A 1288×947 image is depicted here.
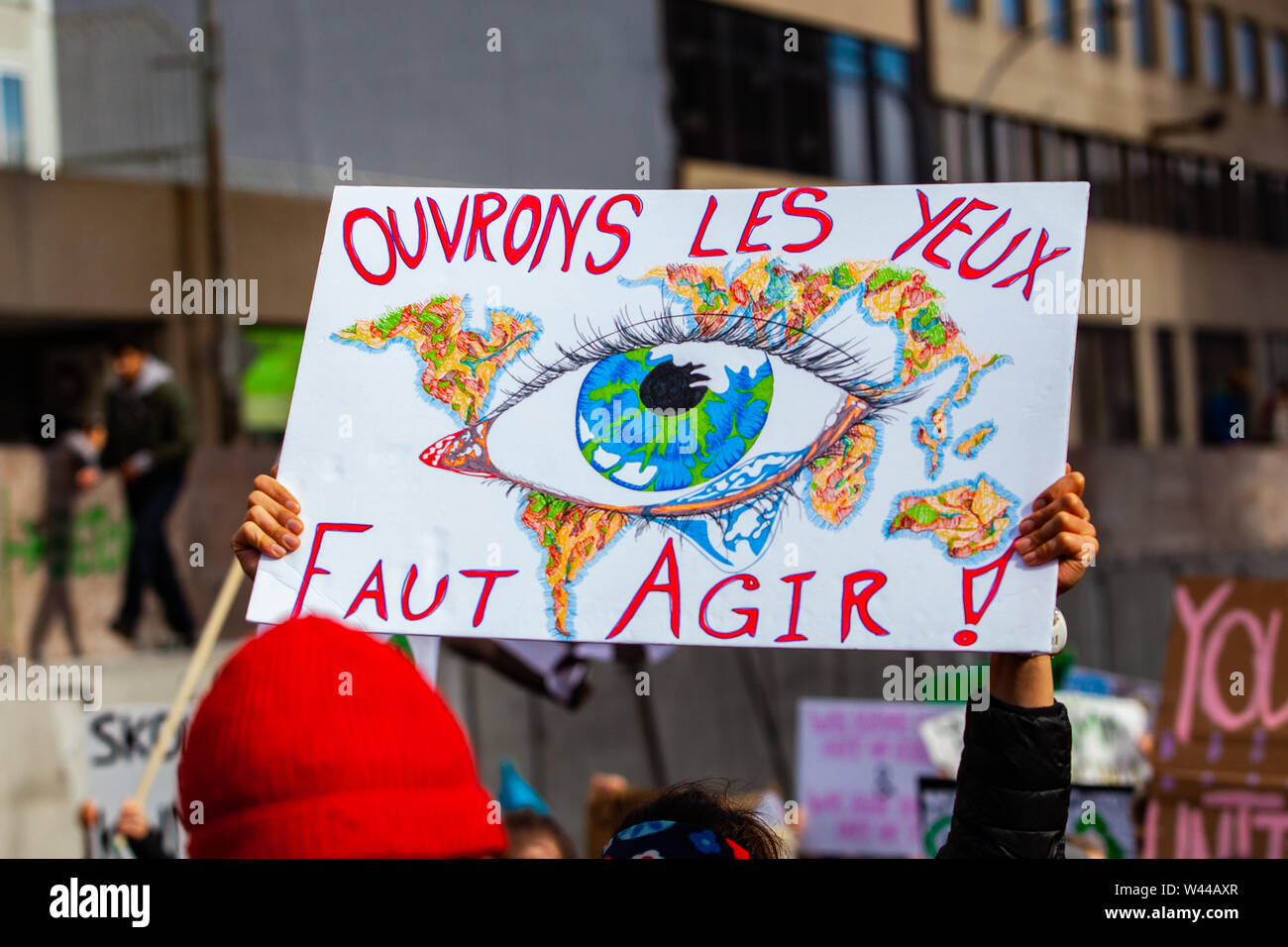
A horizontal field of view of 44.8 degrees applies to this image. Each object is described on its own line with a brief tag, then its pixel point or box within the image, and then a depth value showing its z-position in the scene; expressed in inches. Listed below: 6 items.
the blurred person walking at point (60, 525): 343.6
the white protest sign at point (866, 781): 284.6
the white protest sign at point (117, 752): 217.8
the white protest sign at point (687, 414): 84.9
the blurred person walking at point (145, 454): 349.7
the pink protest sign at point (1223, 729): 159.0
